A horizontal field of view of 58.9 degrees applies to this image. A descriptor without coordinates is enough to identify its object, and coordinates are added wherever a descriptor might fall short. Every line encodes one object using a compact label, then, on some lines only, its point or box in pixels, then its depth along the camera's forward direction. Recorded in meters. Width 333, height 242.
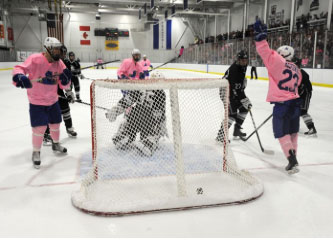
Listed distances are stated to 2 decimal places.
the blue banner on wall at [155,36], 21.06
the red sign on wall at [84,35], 20.31
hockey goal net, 1.78
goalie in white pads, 2.10
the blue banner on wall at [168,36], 21.01
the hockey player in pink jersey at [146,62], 7.77
